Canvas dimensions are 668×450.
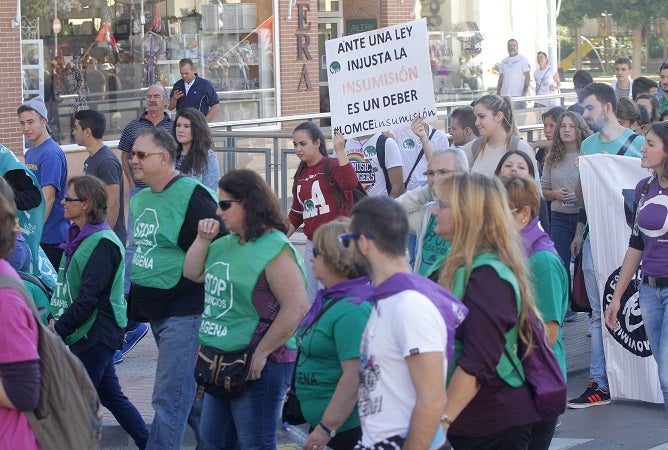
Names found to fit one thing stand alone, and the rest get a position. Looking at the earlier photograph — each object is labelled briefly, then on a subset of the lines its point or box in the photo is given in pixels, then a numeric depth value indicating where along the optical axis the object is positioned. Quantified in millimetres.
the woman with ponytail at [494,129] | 13104
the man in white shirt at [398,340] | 5952
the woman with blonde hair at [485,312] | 6432
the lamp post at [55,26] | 28949
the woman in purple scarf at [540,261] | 7820
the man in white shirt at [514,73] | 39640
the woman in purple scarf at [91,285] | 10273
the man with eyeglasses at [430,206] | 9910
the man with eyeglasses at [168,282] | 9739
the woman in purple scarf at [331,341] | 7367
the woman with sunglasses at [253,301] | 8498
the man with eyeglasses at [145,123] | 18477
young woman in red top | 13104
